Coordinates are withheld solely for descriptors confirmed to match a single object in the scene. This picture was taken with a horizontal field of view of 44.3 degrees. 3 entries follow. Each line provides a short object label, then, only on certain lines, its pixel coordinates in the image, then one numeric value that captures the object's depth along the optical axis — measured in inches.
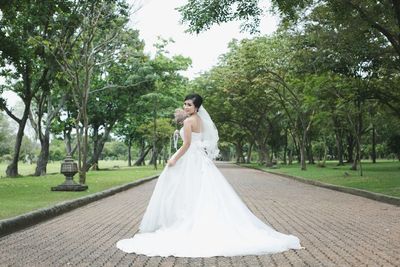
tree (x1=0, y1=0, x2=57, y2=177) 759.1
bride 236.1
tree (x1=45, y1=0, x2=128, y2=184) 698.8
